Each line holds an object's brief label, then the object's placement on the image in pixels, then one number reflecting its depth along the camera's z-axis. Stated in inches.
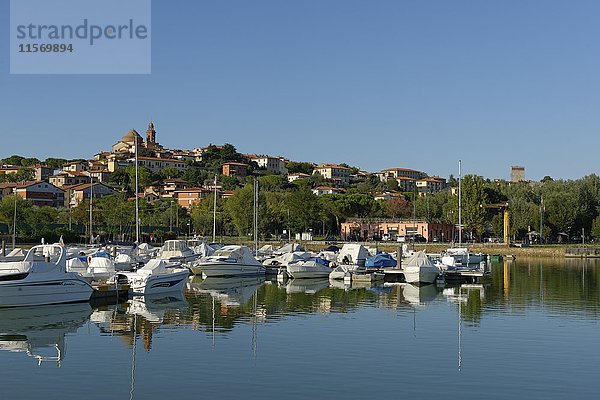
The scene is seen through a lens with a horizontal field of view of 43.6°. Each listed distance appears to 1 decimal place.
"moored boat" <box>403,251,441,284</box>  1750.7
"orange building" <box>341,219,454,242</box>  4045.3
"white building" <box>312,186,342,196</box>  6504.9
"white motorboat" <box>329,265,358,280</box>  1890.1
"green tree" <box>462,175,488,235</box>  3690.9
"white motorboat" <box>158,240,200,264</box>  2106.3
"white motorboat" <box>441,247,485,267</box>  2370.8
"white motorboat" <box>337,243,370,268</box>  2159.2
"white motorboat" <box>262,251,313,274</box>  2047.2
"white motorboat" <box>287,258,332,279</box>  1931.6
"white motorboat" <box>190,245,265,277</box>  1907.0
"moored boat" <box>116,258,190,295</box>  1401.3
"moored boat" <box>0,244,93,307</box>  1168.2
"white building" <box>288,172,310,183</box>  7550.2
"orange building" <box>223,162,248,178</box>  7445.9
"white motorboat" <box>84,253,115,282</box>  1482.5
